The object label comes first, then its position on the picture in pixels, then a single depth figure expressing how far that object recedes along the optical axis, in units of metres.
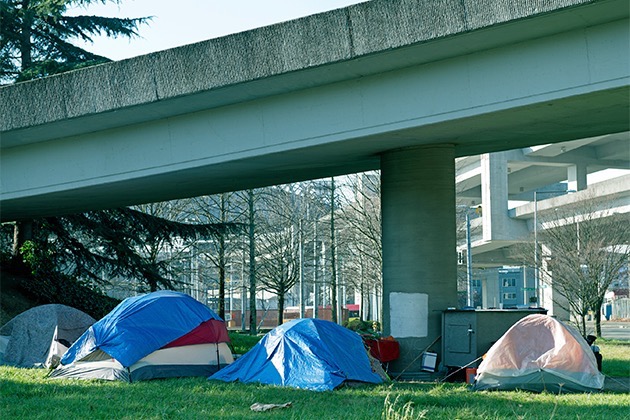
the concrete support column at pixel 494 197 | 58.75
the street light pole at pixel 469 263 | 41.09
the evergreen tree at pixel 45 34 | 26.75
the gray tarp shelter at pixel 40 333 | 18.53
